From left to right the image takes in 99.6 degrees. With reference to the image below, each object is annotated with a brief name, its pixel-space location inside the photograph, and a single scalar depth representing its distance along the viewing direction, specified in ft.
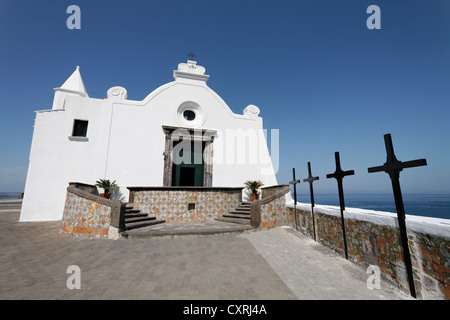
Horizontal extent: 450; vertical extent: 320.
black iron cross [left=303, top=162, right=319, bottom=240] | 20.27
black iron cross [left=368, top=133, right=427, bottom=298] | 9.48
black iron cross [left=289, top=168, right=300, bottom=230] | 25.65
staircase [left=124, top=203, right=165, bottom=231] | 23.36
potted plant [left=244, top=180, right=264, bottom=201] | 35.60
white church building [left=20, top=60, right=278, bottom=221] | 32.68
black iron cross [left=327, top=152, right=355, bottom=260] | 14.76
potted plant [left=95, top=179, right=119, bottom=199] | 31.01
